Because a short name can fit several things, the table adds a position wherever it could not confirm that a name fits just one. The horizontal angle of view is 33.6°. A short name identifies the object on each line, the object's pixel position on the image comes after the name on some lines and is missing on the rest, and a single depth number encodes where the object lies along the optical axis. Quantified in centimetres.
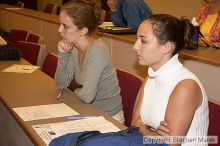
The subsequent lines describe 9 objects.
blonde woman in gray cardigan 212
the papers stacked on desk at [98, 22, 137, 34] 362
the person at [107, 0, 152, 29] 392
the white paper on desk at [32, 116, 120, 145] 152
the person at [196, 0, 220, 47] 340
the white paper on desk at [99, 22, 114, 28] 397
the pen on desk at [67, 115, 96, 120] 170
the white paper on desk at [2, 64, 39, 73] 258
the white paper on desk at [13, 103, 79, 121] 172
